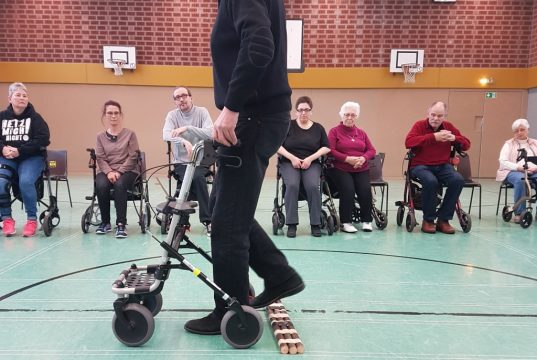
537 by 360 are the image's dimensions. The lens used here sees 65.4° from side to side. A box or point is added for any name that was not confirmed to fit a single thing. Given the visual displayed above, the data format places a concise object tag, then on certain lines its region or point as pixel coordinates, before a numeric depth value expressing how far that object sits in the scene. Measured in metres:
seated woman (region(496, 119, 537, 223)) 4.49
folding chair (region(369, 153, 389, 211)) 4.62
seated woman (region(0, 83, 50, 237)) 3.61
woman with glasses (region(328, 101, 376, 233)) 3.96
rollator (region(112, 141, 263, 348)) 1.65
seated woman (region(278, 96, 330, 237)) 3.79
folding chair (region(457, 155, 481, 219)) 4.78
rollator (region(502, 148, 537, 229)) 4.22
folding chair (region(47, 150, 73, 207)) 5.07
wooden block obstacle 1.69
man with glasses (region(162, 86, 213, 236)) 3.74
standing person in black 1.46
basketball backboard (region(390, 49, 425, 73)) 8.28
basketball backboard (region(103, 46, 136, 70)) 8.13
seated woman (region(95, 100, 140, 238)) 3.70
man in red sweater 3.93
